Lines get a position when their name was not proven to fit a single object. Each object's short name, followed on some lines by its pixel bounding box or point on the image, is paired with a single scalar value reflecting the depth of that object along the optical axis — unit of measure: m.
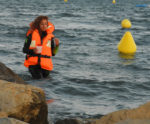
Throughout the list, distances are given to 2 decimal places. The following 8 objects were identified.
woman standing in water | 15.72
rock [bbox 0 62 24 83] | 13.36
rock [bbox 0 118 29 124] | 7.70
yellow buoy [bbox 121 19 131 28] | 43.72
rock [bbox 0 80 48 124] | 9.80
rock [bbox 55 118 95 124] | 11.23
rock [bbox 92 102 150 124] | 8.88
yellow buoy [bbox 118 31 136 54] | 27.33
